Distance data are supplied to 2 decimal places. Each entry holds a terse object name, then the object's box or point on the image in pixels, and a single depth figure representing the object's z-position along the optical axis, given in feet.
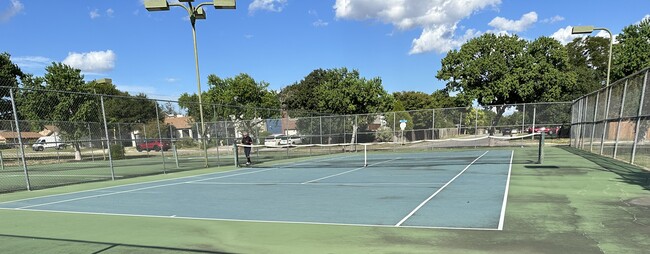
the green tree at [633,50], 88.99
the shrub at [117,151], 89.71
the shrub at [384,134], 98.37
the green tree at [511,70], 117.80
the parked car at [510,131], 86.28
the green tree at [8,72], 126.41
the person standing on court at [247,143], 62.49
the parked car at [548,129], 85.52
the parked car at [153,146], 84.38
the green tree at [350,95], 120.67
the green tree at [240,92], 122.72
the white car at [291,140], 88.22
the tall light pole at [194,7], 52.95
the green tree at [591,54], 175.94
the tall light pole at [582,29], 60.54
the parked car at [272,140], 84.04
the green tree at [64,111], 67.87
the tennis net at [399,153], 60.03
